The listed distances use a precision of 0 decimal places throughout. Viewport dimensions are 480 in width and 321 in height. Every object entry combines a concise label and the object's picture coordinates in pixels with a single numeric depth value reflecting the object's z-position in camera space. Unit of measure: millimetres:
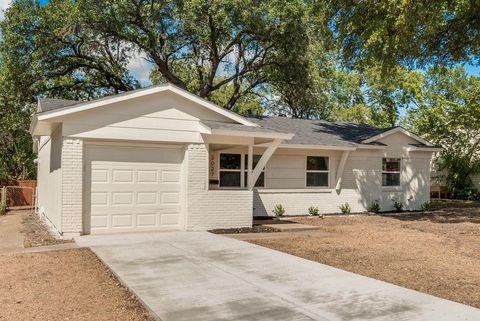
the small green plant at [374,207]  18766
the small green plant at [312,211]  17406
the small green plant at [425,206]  20048
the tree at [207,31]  20234
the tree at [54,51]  19875
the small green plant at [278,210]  16781
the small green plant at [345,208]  18141
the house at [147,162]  11031
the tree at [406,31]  13477
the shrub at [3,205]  17886
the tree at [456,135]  26719
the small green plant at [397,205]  19344
